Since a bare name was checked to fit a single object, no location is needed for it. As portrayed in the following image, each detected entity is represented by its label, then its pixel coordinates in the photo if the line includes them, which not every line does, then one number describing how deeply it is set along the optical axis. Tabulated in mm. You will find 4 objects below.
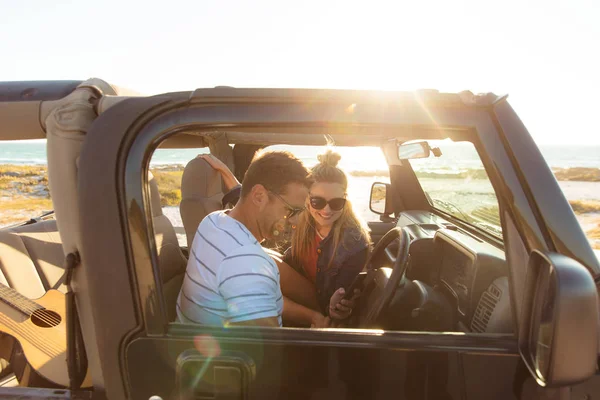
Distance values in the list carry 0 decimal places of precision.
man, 1298
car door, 1068
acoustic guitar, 1760
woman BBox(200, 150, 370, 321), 2414
